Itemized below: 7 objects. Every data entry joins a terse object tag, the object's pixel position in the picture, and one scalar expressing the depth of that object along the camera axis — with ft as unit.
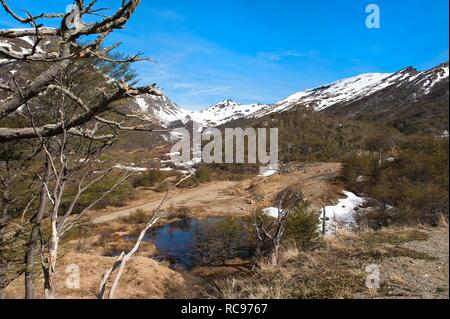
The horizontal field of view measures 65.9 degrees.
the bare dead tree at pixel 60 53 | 11.20
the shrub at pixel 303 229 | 55.93
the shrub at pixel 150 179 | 170.60
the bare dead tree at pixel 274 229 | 39.72
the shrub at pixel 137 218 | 107.04
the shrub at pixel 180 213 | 112.88
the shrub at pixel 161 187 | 164.04
